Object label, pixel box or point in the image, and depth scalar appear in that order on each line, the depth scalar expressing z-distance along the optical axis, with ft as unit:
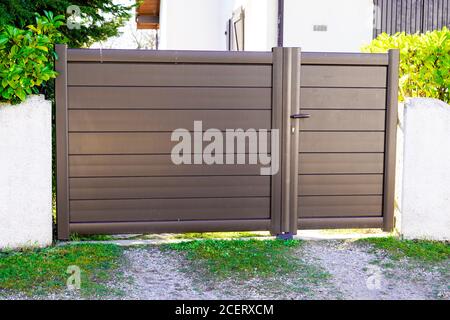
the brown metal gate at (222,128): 19.53
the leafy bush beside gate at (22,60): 17.94
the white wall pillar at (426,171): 20.20
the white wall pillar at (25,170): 18.57
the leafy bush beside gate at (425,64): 20.44
